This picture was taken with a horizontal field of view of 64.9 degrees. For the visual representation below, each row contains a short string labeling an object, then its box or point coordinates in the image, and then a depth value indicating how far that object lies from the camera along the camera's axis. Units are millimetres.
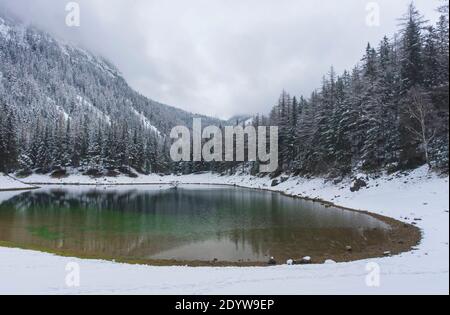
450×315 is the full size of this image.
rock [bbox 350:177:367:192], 40647
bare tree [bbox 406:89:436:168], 28439
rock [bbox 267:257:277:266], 17062
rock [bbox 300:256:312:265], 16639
